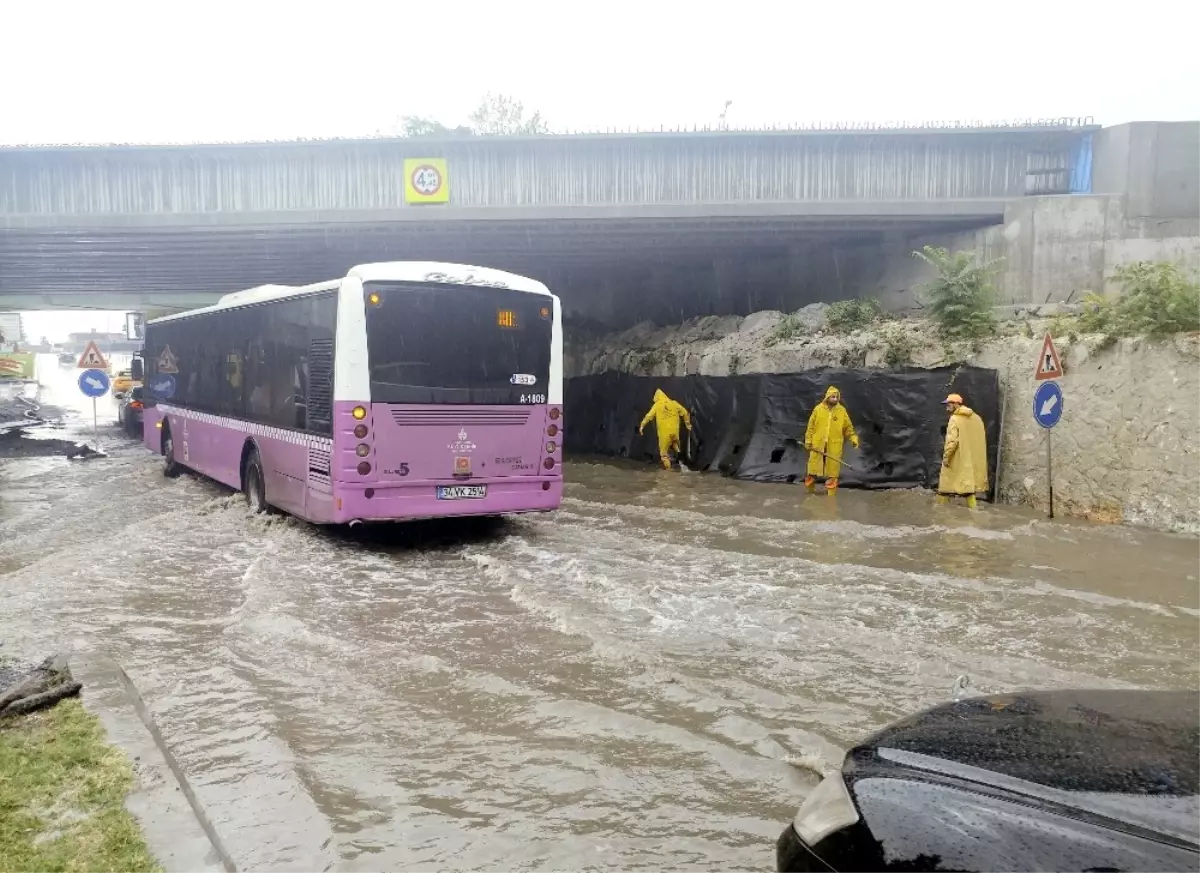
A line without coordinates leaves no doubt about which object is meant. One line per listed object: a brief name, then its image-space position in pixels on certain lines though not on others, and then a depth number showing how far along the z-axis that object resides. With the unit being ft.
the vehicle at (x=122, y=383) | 119.32
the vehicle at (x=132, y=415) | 90.27
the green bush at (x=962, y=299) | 47.47
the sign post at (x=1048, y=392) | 38.17
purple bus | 31.19
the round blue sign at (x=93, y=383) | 81.66
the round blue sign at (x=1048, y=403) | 38.14
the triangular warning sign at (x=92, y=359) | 83.10
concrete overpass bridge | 59.57
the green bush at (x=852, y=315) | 56.65
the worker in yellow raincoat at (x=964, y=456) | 41.86
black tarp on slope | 46.09
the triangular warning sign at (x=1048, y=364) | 38.45
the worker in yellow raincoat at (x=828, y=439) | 47.98
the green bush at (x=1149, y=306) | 36.73
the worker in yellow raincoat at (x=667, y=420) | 61.46
